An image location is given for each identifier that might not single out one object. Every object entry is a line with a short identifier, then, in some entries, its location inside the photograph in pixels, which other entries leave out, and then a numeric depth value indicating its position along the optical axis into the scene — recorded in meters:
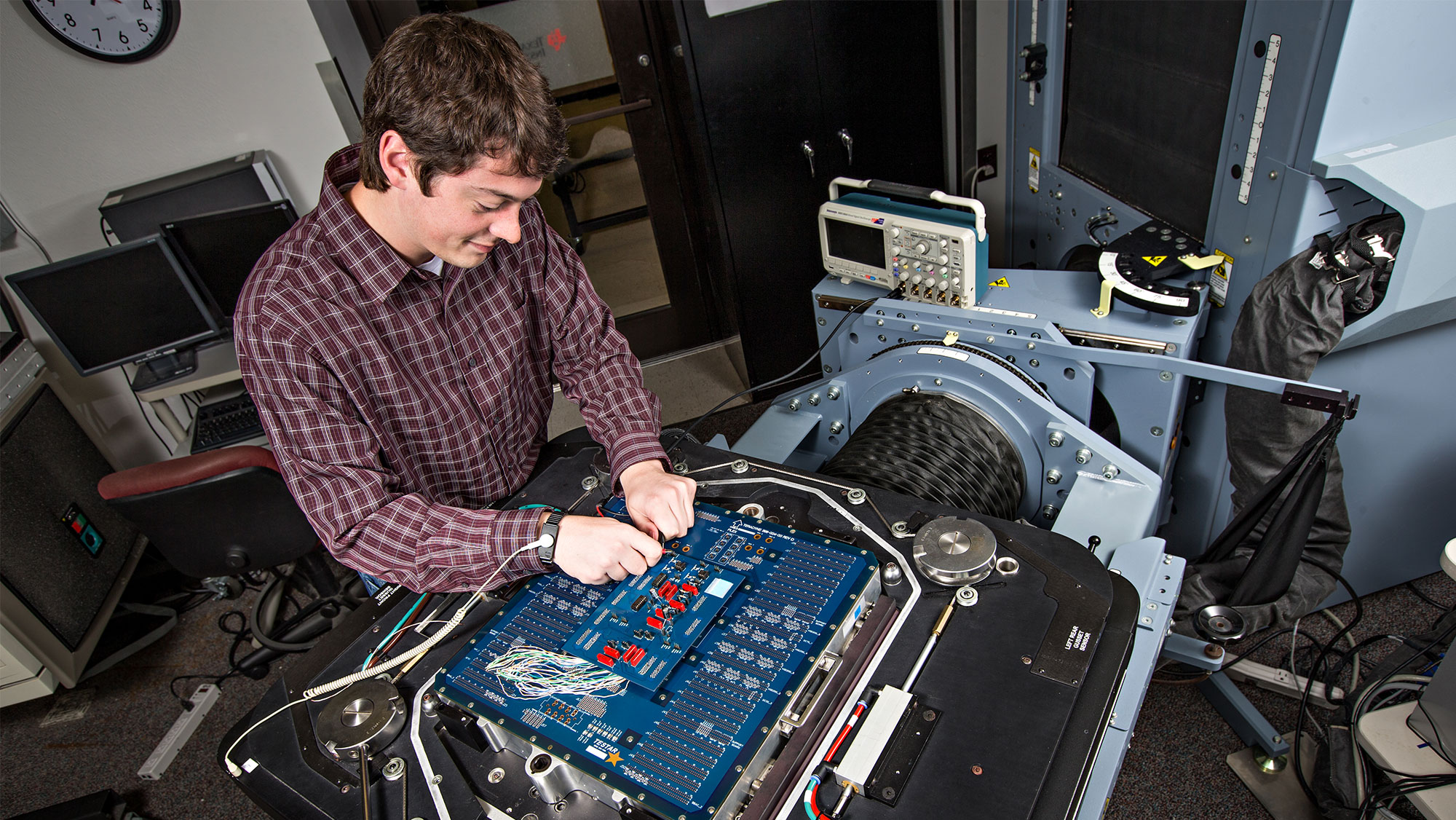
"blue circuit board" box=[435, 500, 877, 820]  0.97
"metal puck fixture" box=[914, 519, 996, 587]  1.16
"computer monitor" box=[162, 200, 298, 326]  2.84
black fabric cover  1.62
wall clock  2.71
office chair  2.13
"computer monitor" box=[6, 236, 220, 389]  2.71
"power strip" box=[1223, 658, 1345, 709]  2.09
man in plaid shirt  1.20
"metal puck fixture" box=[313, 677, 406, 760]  1.06
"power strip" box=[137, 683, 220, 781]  2.49
